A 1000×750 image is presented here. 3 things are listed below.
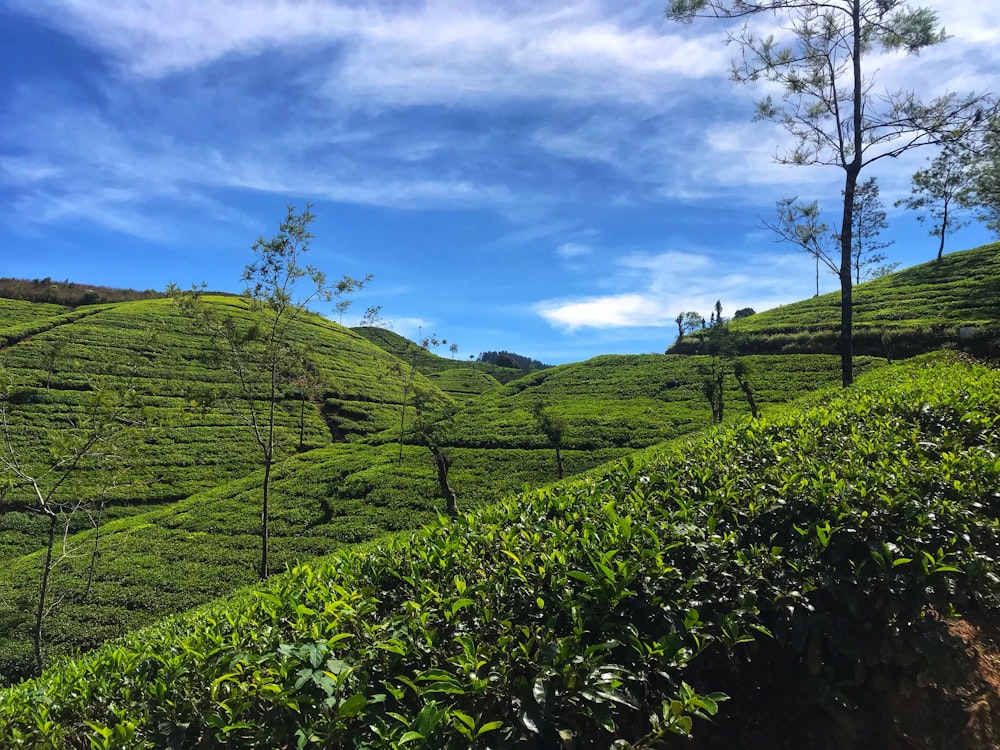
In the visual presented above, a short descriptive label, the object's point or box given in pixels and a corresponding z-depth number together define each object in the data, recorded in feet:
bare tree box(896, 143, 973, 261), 164.45
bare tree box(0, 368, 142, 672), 37.63
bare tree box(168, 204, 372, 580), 57.57
